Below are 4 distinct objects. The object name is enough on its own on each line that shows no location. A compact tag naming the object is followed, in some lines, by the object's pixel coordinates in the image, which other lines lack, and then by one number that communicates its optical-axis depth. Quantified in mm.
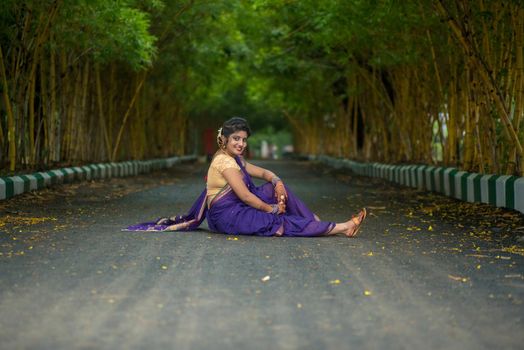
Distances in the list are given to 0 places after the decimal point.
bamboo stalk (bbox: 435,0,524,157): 11797
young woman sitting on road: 8477
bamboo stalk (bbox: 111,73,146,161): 25638
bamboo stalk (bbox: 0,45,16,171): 15445
